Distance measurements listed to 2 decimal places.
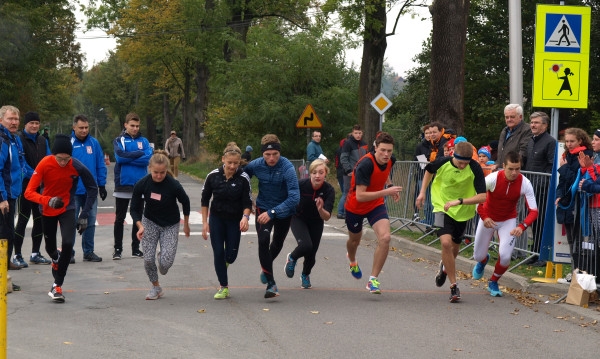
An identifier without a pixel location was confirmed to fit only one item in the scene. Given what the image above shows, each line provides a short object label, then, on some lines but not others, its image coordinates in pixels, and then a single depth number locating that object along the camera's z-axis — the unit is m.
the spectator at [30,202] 12.53
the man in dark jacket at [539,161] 12.36
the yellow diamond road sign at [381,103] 23.27
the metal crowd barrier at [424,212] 12.39
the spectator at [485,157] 14.59
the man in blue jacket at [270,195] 10.22
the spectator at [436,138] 15.92
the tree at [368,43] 28.05
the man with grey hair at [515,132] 13.22
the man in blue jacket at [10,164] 10.92
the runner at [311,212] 10.55
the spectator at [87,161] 12.92
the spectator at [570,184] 10.51
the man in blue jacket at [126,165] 13.51
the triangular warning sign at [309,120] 27.69
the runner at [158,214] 10.08
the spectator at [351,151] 19.44
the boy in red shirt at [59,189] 10.29
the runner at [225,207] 10.10
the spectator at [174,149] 37.19
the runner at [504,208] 10.41
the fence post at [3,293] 5.17
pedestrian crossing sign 11.30
